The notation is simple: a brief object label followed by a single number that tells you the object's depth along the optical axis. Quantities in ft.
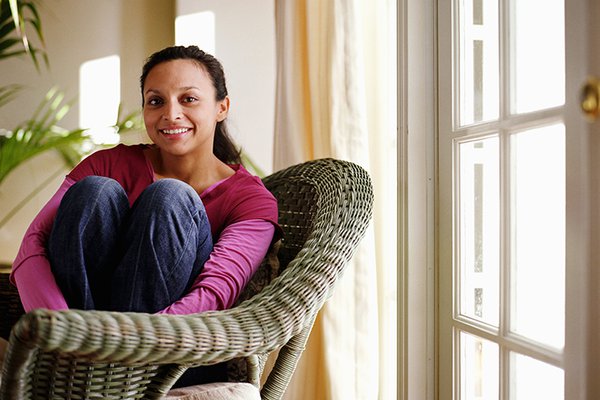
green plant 8.06
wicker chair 3.19
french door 4.21
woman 4.32
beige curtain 6.79
